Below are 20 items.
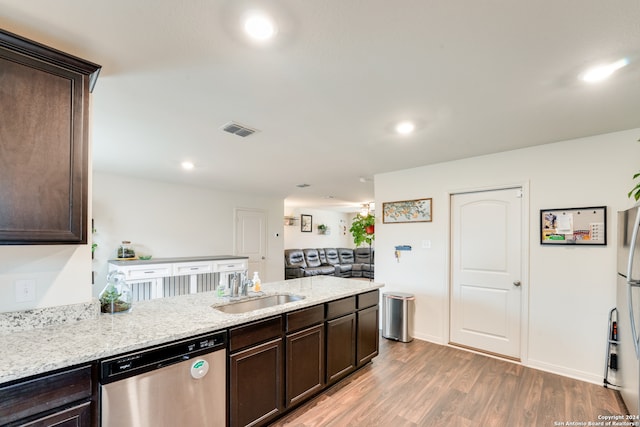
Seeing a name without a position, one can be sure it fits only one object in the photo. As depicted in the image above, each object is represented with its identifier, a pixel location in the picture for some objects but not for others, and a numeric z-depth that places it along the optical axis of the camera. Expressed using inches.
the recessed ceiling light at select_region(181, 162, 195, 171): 152.3
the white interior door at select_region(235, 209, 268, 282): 252.7
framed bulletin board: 106.5
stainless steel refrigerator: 72.2
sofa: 317.7
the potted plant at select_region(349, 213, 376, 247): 197.3
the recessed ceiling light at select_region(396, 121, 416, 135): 99.3
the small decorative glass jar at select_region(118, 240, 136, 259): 184.0
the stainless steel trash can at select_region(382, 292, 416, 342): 149.5
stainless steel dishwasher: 54.6
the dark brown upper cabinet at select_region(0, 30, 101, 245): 53.4
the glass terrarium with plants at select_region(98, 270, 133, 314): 74.1
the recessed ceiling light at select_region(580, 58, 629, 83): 63.2
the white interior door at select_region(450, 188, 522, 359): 127.1
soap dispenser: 105.6
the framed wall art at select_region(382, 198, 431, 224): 153.9
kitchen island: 47.9
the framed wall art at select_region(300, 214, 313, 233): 377.4
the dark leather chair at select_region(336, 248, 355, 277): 361.4
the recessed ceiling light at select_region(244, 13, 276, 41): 51.3
